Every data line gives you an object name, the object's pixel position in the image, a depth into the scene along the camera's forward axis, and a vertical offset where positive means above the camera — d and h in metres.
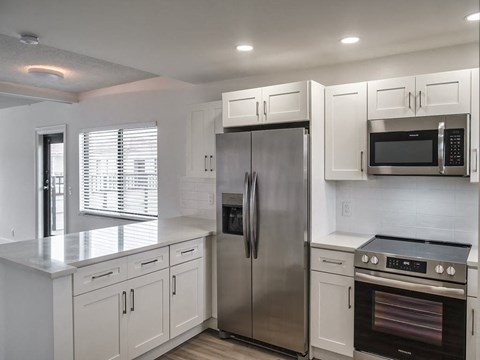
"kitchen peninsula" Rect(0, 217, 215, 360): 2.14 -0.79
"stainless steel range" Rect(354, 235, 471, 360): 2.29 -0.84
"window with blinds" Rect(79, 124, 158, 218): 4.56 +0.02
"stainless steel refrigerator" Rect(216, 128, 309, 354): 2.81 -0.50
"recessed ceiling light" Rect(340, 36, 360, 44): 2.55 +0.95
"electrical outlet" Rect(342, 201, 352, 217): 3.23 -0.30
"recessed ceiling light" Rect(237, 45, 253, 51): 2.76 +0.97
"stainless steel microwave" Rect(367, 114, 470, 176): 2.43 +0.20
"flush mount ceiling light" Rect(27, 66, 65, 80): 3.98 +1.13
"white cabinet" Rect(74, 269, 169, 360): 2.27 -1.00
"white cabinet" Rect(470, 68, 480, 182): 2.08 +0.21
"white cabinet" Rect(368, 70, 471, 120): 2.43 +0.56
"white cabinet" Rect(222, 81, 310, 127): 2.88 +0.57
